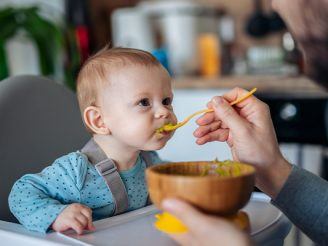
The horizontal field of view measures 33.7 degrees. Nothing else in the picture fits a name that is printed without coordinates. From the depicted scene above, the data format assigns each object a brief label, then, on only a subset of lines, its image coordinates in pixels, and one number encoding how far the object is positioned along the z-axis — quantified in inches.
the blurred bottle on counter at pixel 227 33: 99.7
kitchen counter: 76.6
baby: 28.8
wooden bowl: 19.5
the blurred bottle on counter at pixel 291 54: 82.7
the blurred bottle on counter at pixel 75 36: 78.8
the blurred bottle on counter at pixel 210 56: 93.4
